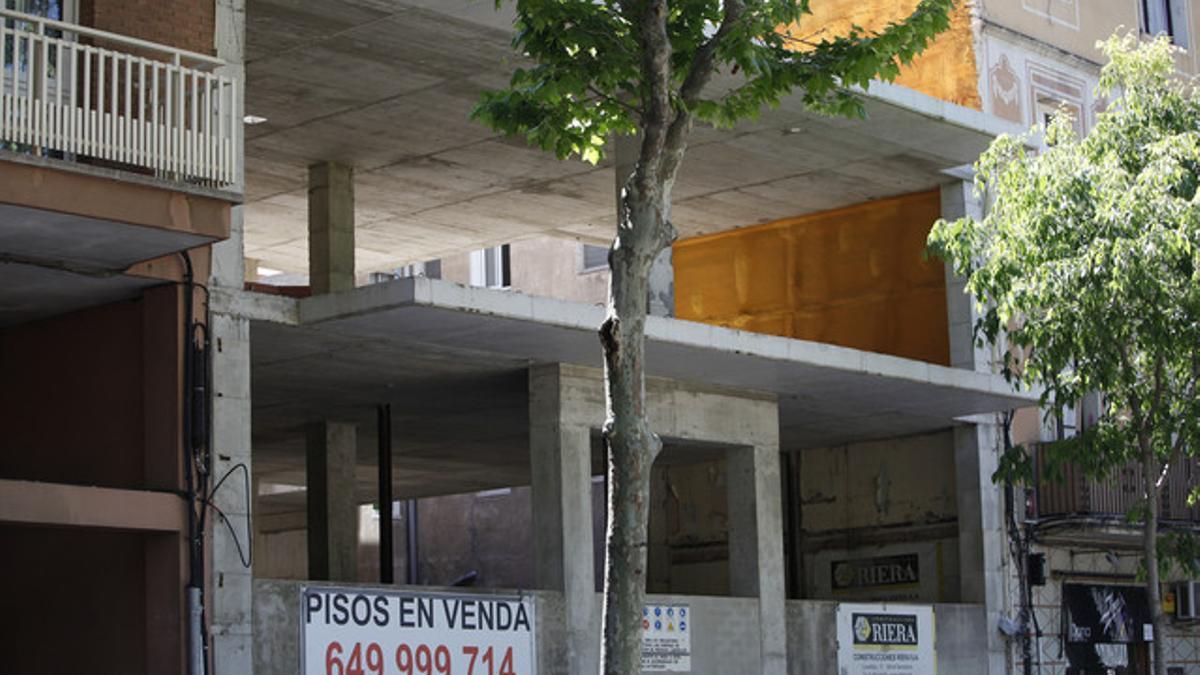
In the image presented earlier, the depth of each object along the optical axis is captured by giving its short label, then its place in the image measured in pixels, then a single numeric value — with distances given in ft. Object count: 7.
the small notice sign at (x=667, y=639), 79.36
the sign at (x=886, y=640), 87.66
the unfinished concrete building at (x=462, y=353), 60.23
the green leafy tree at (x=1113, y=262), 70.79
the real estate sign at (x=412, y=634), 66.64
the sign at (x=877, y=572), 98.48
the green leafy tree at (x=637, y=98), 47.62
